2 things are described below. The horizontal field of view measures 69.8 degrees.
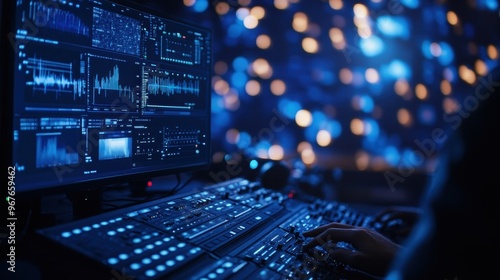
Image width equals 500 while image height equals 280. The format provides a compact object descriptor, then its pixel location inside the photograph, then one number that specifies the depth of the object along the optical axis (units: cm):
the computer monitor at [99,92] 63
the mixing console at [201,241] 55
